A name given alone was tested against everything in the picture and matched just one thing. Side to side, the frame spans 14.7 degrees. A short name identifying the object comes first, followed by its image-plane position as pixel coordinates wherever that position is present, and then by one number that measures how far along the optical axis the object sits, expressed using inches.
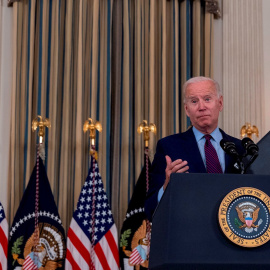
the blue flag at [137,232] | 433.6
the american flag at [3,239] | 414.9
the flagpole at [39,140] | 425.8
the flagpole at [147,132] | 445.7
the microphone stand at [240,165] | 204.0
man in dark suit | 236.0
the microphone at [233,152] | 202.8
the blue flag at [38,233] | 422.2
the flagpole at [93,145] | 432.1
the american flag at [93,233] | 427.0
